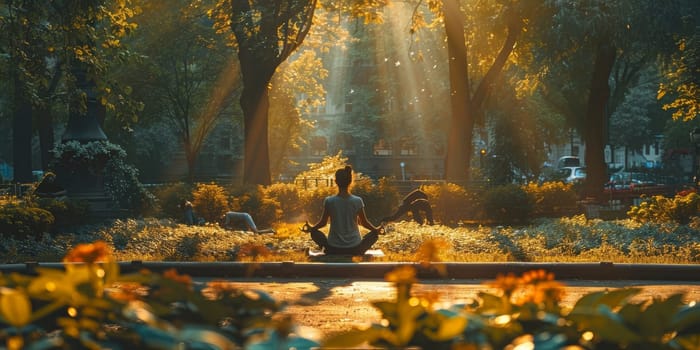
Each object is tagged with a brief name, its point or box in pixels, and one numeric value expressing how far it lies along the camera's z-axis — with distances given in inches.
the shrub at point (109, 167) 977.5
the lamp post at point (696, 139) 1491.1
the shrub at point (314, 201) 1266.0
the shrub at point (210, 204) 1113.4
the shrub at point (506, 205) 1112.2
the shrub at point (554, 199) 1169.4
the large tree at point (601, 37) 1412.4
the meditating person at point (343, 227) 651.5
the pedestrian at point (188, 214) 1011.6
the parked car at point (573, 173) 2566.7
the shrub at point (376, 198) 1222.3
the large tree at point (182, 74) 2118.6
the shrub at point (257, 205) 1152.2
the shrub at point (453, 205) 1123.3
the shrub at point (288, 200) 1289.4
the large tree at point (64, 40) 764.6
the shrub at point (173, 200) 1130.0
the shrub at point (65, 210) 849.5
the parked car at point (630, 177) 2193.7
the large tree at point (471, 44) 1299.2
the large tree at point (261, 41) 1219.9
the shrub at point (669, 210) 912.9
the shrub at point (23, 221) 740.9
